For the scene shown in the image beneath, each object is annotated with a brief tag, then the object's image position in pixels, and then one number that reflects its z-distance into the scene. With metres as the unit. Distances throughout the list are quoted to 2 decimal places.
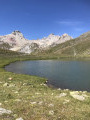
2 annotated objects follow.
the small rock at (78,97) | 12.73
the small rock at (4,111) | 8.80
